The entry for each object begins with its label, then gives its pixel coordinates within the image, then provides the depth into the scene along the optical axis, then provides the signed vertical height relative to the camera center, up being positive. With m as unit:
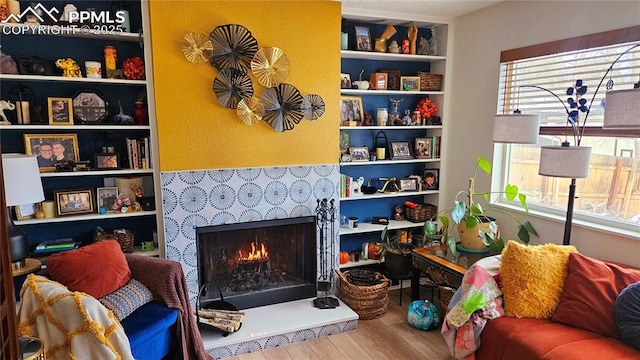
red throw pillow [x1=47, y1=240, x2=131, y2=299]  2.16 -0.79
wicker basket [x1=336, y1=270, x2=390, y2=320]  3.19 -1.37
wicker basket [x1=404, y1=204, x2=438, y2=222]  3.86 -0.81
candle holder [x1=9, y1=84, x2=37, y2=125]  2.57 +0.16
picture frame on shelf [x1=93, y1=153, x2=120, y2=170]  2.76 -0.23
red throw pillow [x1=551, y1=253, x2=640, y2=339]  2.08 -0.88
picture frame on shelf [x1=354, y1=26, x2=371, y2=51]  3.46 +0.78
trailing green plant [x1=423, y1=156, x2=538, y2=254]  2.97 -0.69
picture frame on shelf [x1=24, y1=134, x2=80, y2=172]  2.66 -0.14
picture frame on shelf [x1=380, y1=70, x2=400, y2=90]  3.71 +0.46
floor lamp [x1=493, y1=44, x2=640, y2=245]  1.99 +0.02
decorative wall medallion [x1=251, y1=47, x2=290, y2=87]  2.91 +0.46
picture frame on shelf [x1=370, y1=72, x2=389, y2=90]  3.61 +0.43
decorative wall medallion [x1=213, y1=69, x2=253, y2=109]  2.82 +0.29
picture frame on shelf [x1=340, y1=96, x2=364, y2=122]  3.57 +0.18
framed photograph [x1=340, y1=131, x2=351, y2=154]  3.64 -0.12
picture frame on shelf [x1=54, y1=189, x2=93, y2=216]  2.73 -0.52
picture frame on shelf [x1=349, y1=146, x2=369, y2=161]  3.64 -0.22
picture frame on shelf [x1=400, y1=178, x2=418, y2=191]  3.88 -0.54
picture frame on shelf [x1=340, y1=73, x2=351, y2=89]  3.50 +0.42
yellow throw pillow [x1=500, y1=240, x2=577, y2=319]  2.23 -0.85
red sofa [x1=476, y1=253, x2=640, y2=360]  1.93 -1.05
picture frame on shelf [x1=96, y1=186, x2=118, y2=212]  2.85 -0.50
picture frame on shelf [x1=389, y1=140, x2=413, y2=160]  3.79 -0.20
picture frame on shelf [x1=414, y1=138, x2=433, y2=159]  3.91 -0.18
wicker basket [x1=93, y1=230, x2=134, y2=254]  2.83 -0.79
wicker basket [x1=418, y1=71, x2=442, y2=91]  3.75 +0.45
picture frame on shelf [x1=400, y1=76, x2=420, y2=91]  3.72 +0.43
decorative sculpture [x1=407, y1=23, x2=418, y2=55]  3.61 +0.84
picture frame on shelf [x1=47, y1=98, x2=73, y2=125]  2.64 +0.11
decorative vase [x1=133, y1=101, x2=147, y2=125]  2.85 +0.10
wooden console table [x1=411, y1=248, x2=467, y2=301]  2.83 -1.05
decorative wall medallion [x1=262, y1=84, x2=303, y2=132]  2.99 +0.17
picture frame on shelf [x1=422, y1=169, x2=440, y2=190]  3.94 -0.51
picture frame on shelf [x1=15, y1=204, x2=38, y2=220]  2.59 -0.56
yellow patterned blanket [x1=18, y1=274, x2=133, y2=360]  1.80 -0.91
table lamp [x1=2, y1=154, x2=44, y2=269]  2.18 -0.34
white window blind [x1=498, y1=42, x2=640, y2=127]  2.51 +0.37
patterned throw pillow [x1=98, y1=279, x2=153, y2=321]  2.13 -0.95
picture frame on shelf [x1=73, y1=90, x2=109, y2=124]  2.73 +0.14
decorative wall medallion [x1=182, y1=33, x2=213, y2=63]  2.71 +0.55
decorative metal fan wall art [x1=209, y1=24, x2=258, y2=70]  2.77 +0.58
